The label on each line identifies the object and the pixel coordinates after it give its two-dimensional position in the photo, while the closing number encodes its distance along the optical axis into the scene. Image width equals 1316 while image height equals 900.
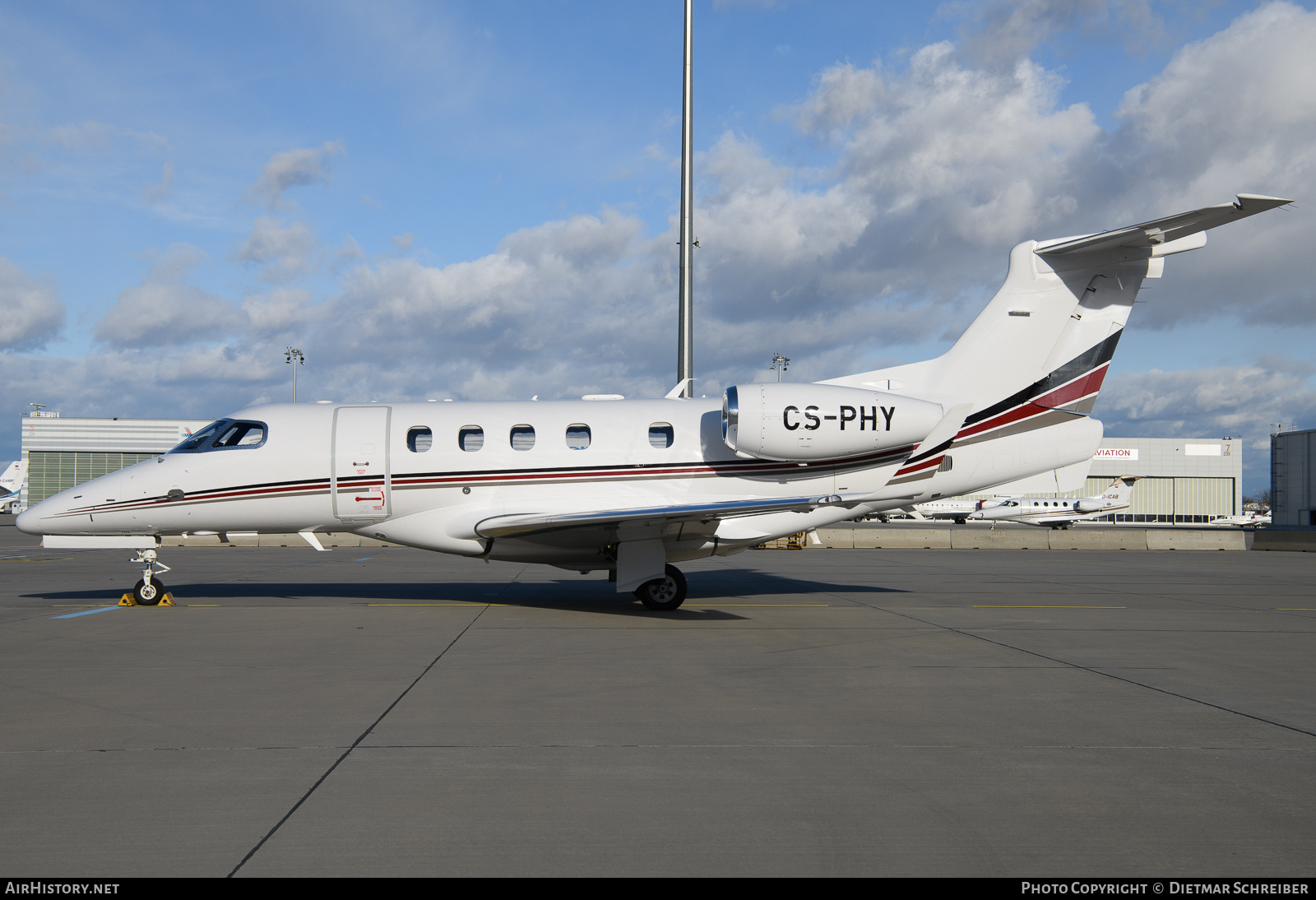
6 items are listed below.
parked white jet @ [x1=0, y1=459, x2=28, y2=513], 67.81
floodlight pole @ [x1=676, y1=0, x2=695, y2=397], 20.94
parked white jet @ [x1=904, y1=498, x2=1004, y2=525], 64.56
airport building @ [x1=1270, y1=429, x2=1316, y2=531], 51.84
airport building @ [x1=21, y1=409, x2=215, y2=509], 73.50
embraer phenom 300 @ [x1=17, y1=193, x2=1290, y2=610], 13.20
